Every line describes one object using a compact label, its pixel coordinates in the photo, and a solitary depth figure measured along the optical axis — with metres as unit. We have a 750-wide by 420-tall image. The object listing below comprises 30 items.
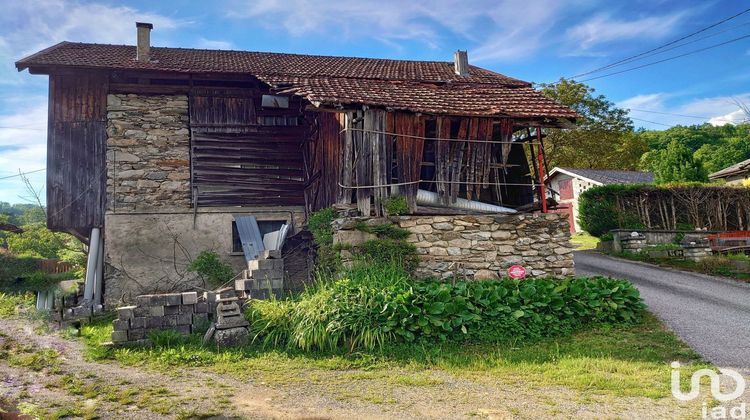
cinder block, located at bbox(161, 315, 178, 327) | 7.83
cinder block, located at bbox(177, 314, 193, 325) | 7.95
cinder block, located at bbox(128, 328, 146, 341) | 7.57
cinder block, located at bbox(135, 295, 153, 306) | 7.72
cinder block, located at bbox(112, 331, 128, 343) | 7.47
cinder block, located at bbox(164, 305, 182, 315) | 7.91
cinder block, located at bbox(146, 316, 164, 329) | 7.73
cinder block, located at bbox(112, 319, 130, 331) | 7.51
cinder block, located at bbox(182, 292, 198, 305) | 8.04
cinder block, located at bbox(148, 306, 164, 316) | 7.80
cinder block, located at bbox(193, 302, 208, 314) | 8.11
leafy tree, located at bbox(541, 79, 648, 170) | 27.61
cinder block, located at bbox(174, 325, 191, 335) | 7.91
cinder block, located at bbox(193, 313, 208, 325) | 8.06
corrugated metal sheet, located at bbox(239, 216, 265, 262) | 11.49
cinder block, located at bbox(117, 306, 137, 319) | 7.56
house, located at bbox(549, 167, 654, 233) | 24.95
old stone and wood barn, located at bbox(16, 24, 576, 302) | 9.59
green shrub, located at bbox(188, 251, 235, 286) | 11.27
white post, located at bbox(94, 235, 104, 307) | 11.67
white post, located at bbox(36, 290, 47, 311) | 11.46
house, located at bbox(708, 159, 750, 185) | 23.41
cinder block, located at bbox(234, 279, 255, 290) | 8.66
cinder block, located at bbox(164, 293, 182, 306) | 7.93
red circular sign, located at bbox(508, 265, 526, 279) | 8.40
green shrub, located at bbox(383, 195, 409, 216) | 9.34
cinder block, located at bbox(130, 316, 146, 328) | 7.59
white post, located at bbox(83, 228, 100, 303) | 11.55
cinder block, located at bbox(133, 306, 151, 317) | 7.71
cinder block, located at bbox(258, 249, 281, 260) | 9.07
